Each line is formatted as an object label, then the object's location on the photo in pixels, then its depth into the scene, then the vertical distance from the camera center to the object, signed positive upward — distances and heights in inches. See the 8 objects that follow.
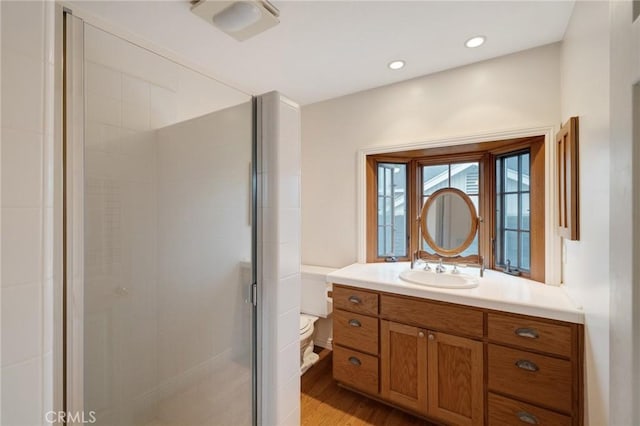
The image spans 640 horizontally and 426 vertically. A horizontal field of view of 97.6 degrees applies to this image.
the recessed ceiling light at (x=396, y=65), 78.3 +41.9
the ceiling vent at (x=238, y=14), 54.9 +40.8
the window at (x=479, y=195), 74.7 +5.4
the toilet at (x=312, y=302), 91.2 -30.5
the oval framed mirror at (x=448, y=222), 88.4 -3.1
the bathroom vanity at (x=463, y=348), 53.8 -30.6
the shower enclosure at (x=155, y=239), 31.2 -3.6
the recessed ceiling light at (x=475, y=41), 67.3 +41.8
